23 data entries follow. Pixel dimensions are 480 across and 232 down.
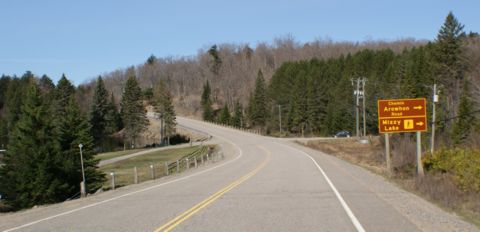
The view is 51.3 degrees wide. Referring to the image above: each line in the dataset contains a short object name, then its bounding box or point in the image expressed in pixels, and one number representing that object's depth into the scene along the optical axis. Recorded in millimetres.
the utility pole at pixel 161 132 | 108088
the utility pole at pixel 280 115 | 115300
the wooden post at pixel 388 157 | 30216
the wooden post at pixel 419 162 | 24620
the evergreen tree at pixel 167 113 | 107338
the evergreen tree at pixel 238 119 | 130500
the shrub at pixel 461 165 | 20062
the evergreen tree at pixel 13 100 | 103988
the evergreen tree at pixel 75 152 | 37853
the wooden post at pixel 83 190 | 25294
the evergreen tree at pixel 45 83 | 136875
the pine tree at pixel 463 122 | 59909
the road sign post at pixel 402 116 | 26953
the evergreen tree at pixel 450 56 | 85812
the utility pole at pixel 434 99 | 42909
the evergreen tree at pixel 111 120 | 106500
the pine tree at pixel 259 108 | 128625
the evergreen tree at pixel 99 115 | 101562
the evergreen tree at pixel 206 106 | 142000
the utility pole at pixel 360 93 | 71388
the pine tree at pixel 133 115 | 107062
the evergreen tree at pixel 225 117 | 132000
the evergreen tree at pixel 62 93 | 101162
